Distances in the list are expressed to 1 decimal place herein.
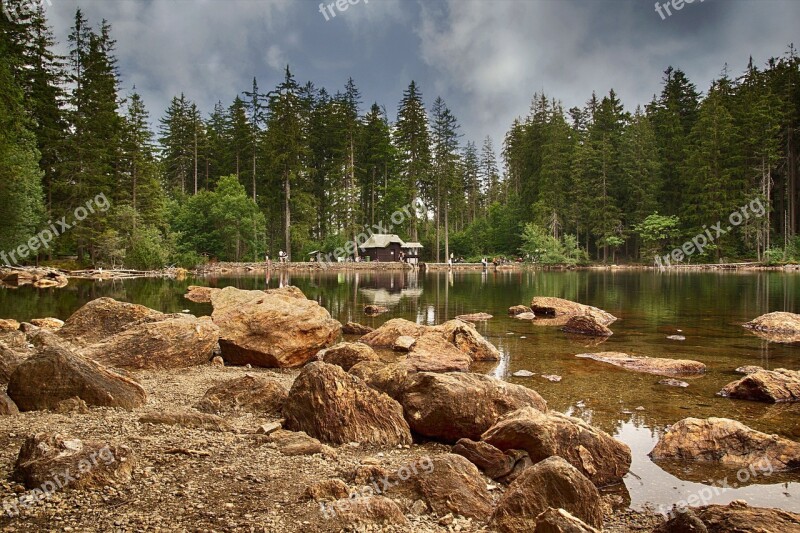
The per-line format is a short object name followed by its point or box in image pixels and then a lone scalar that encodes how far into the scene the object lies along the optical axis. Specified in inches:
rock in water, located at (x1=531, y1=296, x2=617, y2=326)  859.4
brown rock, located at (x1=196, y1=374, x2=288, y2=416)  317.1
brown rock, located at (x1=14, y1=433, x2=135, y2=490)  180.7
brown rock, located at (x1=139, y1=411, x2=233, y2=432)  266.1
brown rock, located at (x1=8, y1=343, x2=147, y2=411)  283.4
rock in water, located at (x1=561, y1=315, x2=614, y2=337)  700.8
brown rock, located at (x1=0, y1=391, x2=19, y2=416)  268.9
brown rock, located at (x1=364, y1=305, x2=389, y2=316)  909.8
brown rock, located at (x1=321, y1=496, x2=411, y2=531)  173.8
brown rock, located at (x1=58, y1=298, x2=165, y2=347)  526.3
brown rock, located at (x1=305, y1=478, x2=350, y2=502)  190.1
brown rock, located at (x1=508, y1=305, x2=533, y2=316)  913.0
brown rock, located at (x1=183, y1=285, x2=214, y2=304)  1064.2
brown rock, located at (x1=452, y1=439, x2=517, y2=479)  244.8
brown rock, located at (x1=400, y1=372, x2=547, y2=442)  292.4
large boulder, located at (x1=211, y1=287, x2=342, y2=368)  492.7
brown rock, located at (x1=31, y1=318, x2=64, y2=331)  631.6
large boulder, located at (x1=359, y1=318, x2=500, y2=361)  492.7
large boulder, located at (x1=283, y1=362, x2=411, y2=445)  279.4
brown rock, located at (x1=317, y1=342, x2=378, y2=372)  432.6
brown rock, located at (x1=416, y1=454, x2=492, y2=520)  198.8
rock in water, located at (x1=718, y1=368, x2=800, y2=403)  373.4
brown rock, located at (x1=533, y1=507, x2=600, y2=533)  162.2
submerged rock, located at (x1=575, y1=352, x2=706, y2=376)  465.4
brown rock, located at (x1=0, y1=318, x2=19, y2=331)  612.1
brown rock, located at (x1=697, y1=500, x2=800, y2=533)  167.8
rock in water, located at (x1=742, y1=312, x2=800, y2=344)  667.4
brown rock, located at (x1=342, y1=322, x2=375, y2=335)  687.7
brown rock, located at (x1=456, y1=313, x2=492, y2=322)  836.0
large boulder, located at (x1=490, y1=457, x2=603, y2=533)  190.2
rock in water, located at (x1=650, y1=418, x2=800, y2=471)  262.7
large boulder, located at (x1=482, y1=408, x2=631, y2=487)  248.8
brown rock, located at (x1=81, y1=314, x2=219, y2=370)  437.1
